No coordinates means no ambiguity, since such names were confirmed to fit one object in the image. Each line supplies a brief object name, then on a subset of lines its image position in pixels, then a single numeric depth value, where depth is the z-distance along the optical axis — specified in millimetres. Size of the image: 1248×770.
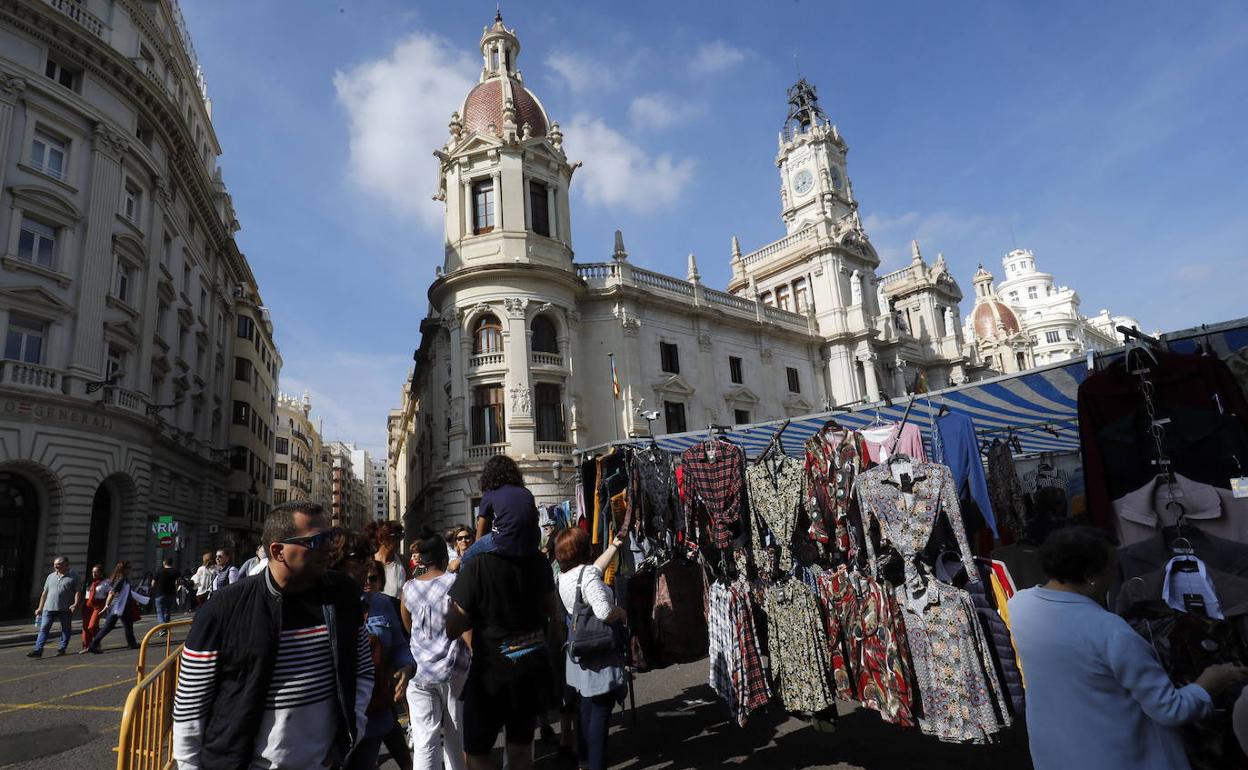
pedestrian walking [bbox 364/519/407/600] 6320
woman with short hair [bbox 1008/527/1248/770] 2635
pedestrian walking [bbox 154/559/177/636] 15688
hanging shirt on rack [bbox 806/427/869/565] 5242
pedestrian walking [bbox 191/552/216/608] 13461
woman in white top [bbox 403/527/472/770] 4520
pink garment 6172
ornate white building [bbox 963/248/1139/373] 52031
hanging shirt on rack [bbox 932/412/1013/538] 6410
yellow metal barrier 3266
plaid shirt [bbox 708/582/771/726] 5262
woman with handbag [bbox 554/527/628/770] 4852
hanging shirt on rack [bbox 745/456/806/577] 5652
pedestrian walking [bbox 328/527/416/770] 3754
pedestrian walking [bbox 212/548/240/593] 10822
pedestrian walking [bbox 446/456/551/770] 3916
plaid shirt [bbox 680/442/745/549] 6090
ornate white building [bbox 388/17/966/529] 24344
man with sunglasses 2586
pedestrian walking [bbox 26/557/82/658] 12445
